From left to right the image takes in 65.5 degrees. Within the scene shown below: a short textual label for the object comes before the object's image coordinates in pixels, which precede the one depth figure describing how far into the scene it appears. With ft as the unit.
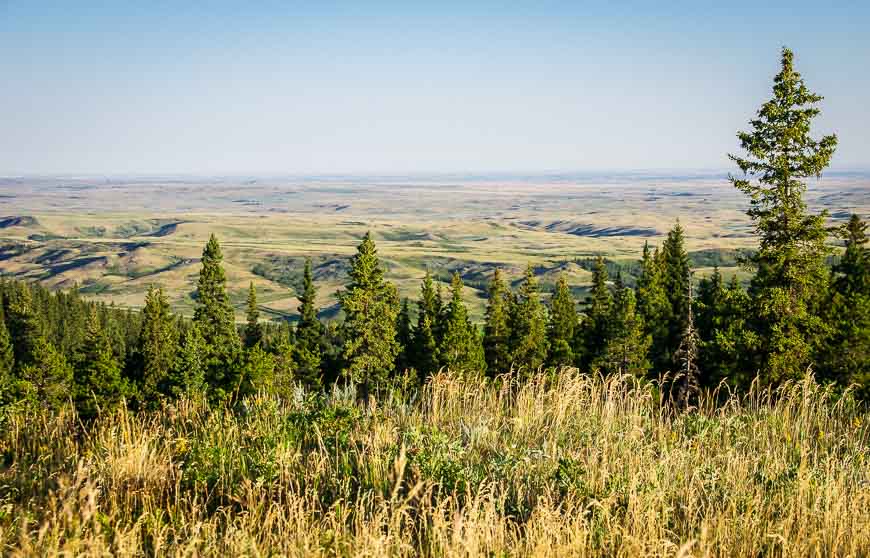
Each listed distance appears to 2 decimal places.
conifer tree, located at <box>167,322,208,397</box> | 208.64
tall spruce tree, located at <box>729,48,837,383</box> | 99.81
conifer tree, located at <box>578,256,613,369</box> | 216.54
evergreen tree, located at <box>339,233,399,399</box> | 197.26
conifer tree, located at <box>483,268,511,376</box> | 222.34
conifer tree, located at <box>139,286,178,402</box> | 236.02
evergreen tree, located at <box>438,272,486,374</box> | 200.44
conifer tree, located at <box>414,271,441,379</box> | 218.18
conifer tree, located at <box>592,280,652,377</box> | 184.14
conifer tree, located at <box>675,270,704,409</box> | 116.90
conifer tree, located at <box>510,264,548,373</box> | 212.23
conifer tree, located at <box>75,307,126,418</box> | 210.18
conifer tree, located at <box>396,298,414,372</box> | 238.41
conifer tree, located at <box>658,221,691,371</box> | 210.32
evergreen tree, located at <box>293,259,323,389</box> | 230.48
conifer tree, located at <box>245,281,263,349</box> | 265.34
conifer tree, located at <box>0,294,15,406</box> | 281.54
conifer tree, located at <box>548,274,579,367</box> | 216.95
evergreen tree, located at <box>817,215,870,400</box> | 129.39
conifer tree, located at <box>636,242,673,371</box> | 209.97
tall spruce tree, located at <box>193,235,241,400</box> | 239.50
